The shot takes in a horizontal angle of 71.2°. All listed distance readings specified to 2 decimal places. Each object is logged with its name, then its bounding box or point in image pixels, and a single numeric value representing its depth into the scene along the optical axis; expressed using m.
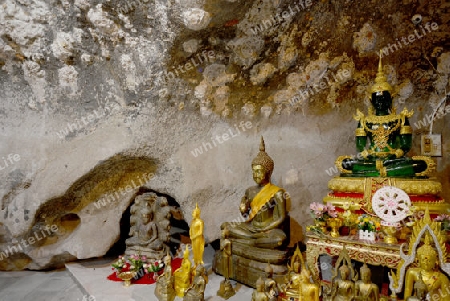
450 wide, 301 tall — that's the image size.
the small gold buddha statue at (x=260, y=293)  3.23
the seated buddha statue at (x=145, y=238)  5.36
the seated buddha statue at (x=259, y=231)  4.18
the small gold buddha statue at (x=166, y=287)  3.86
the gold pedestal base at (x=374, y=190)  3.74
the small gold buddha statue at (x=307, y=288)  3.21
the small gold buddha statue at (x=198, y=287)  3.62
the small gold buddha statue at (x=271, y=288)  3.35
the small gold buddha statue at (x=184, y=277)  3.93
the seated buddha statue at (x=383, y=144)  4.09
